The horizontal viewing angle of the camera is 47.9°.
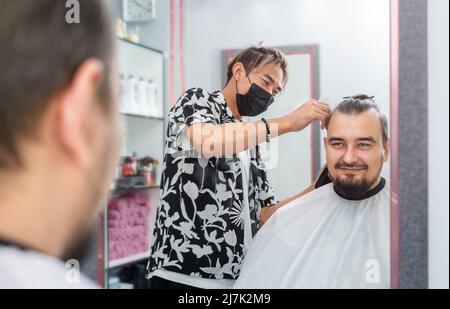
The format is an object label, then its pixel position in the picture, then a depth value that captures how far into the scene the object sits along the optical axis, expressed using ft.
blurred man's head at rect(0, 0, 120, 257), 2.93
